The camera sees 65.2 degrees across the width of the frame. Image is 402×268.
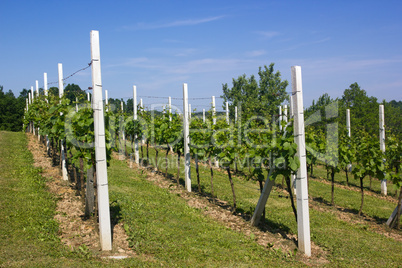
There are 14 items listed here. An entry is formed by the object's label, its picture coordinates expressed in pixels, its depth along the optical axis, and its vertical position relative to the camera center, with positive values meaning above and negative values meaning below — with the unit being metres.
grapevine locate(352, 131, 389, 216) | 9.30 -0.98
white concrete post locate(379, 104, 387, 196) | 13.83 -0.55
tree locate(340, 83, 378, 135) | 40.56 +3.15
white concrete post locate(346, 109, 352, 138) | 18.66 +0.63
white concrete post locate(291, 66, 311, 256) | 5.65 -0.69
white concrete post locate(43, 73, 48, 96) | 9.70 +1.77
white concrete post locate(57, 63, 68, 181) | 7.99 +1.04
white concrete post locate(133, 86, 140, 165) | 13.91 +0.81
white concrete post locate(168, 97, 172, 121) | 12.52 +1.14
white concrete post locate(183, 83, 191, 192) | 10.09 -0.18
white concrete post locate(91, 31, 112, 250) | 5.16 -0.23
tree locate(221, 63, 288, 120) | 45.57 +6.57
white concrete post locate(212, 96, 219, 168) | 9.35 +0.49
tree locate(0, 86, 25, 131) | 43.89 +3.58
